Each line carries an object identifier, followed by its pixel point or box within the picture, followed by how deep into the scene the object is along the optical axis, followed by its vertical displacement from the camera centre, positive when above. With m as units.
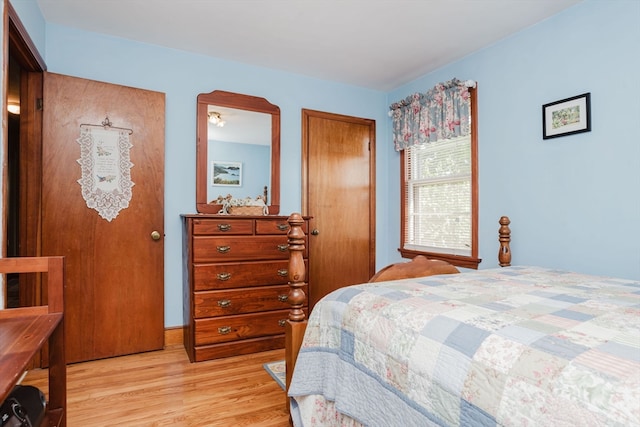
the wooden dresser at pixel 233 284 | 2.61 -0.52
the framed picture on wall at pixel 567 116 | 2.29 +0.66
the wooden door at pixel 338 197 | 3.59 +0.19
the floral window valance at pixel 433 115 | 3.05 +0.94
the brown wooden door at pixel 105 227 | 2.54 -0.09
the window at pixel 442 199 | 3.08 +0.15
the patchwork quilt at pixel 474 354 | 0.73 -0.35
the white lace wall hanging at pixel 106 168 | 2.63 +0.36
